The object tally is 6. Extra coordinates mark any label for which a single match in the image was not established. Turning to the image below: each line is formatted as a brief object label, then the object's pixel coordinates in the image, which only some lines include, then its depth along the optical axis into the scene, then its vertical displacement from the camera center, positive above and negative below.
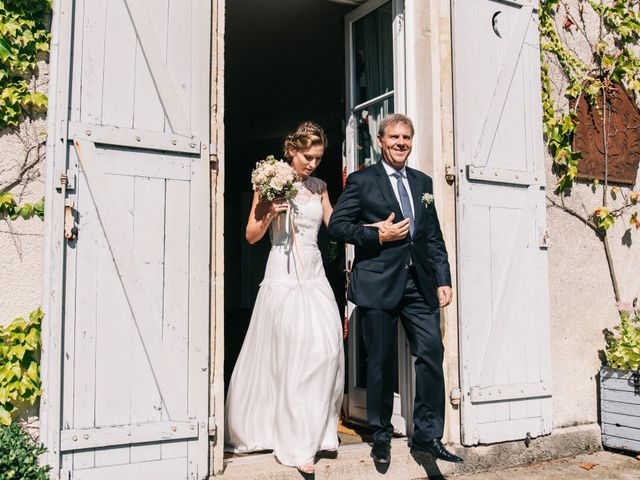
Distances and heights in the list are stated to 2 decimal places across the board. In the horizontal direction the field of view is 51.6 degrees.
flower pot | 4.83 -0.95
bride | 3.67 -0.37
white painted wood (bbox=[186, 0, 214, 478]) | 3.39 +0.20
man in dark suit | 3.69 +0.03
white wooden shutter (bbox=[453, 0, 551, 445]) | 4.27 +0.37
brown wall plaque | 5.23 +1.16
